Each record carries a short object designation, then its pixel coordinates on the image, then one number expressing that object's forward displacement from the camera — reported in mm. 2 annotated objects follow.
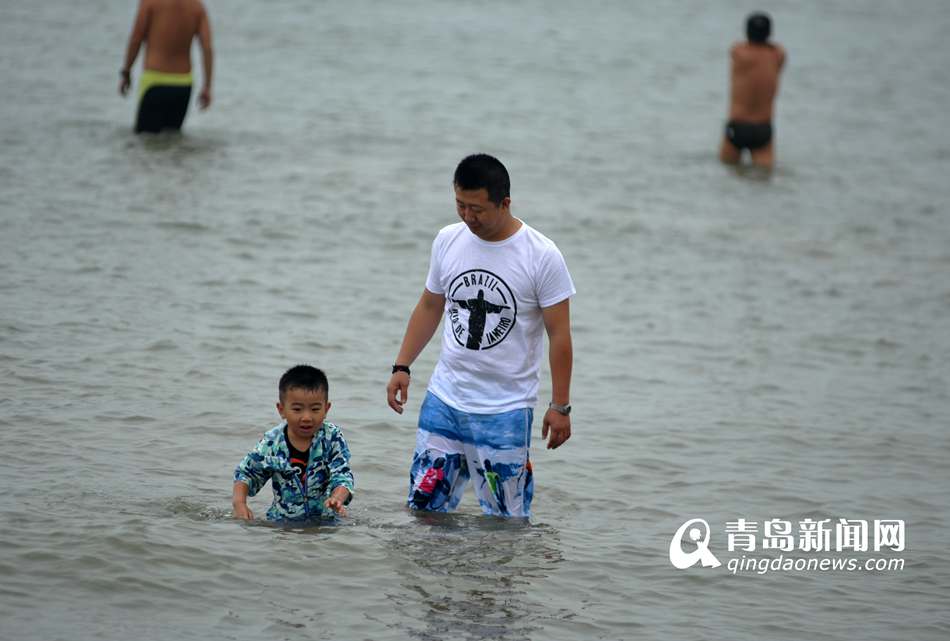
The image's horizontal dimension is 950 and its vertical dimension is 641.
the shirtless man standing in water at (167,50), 27000
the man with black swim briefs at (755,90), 32125
